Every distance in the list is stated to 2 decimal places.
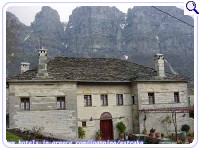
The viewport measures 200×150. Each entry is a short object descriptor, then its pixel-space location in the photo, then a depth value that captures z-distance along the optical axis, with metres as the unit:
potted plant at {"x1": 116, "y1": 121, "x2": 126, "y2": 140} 17.58
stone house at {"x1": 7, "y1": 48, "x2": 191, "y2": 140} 15.52
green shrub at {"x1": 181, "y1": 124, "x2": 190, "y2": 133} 17.20
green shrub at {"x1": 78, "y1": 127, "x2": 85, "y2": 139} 16.36
